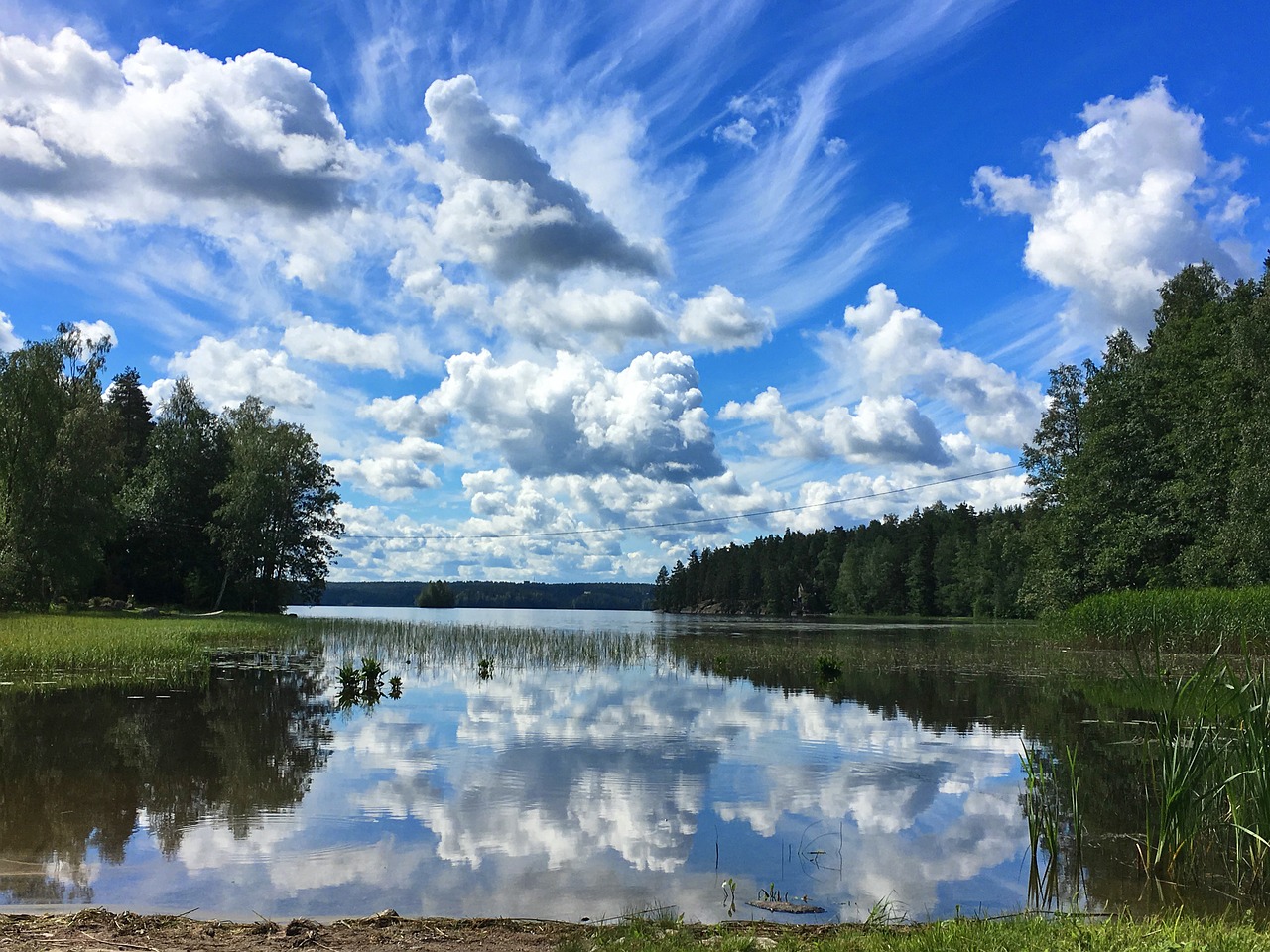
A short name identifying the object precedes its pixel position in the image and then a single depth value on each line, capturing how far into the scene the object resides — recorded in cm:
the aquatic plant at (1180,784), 705
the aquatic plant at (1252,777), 678
